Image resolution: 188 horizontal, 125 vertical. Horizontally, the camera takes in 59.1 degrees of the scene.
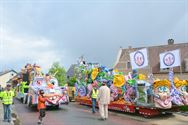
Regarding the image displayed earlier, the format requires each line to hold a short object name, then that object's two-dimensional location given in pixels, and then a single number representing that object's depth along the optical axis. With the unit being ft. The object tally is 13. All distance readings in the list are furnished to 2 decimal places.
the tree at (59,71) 107.89
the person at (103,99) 26.64
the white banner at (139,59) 29.52
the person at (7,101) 26.39
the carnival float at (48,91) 33.50
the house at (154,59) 74.06
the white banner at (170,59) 28.11
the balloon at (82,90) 42.13
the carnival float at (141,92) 27.18
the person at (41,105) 24.81
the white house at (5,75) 157.81
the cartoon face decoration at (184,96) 28.39
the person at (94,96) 32.28
